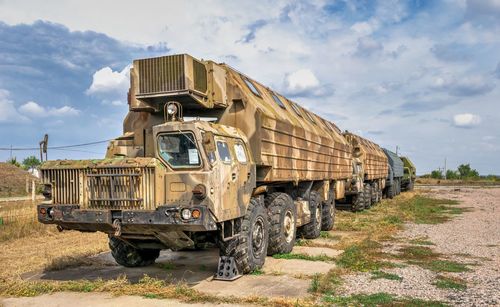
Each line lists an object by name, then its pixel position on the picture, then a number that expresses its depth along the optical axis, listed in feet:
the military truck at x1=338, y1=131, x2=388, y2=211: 67.00
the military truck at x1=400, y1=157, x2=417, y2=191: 137.77
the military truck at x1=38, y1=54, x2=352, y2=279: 22.62
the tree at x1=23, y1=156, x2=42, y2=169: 237.04
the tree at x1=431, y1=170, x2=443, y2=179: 273.33
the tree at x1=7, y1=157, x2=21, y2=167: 166.48
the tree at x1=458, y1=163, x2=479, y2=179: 270.65
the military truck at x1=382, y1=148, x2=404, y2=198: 103.45
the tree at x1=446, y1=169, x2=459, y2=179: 274.77
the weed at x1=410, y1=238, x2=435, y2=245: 38.38
